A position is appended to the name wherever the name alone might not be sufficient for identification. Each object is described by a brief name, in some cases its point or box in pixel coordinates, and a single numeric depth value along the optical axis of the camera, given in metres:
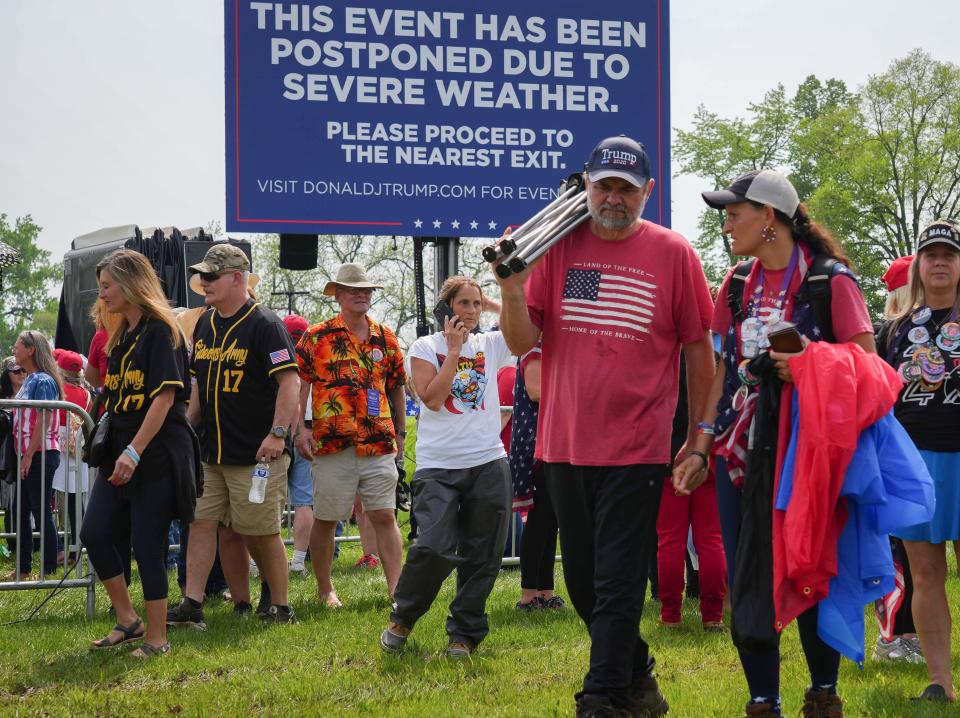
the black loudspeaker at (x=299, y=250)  12.57
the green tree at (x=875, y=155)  40.75
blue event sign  12.16
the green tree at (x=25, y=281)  84.69
